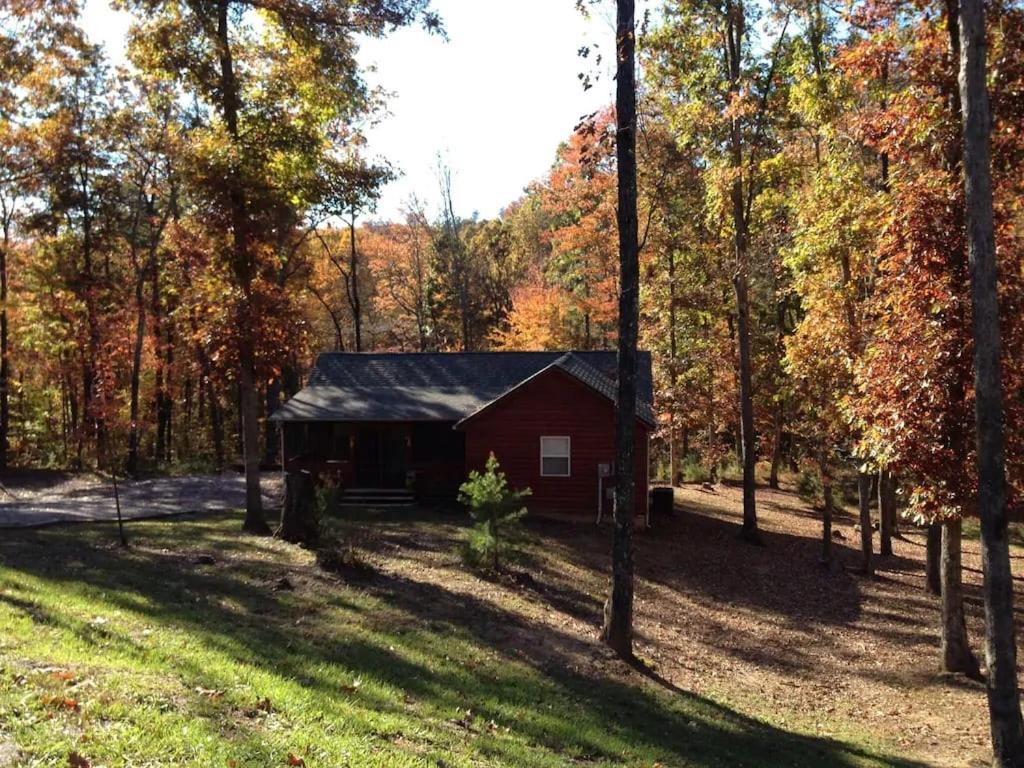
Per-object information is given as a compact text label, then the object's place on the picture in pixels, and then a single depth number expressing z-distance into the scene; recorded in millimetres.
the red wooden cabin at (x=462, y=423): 22797
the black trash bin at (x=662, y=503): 24234
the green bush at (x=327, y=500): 15519
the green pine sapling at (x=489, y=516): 15484
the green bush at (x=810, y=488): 28961
